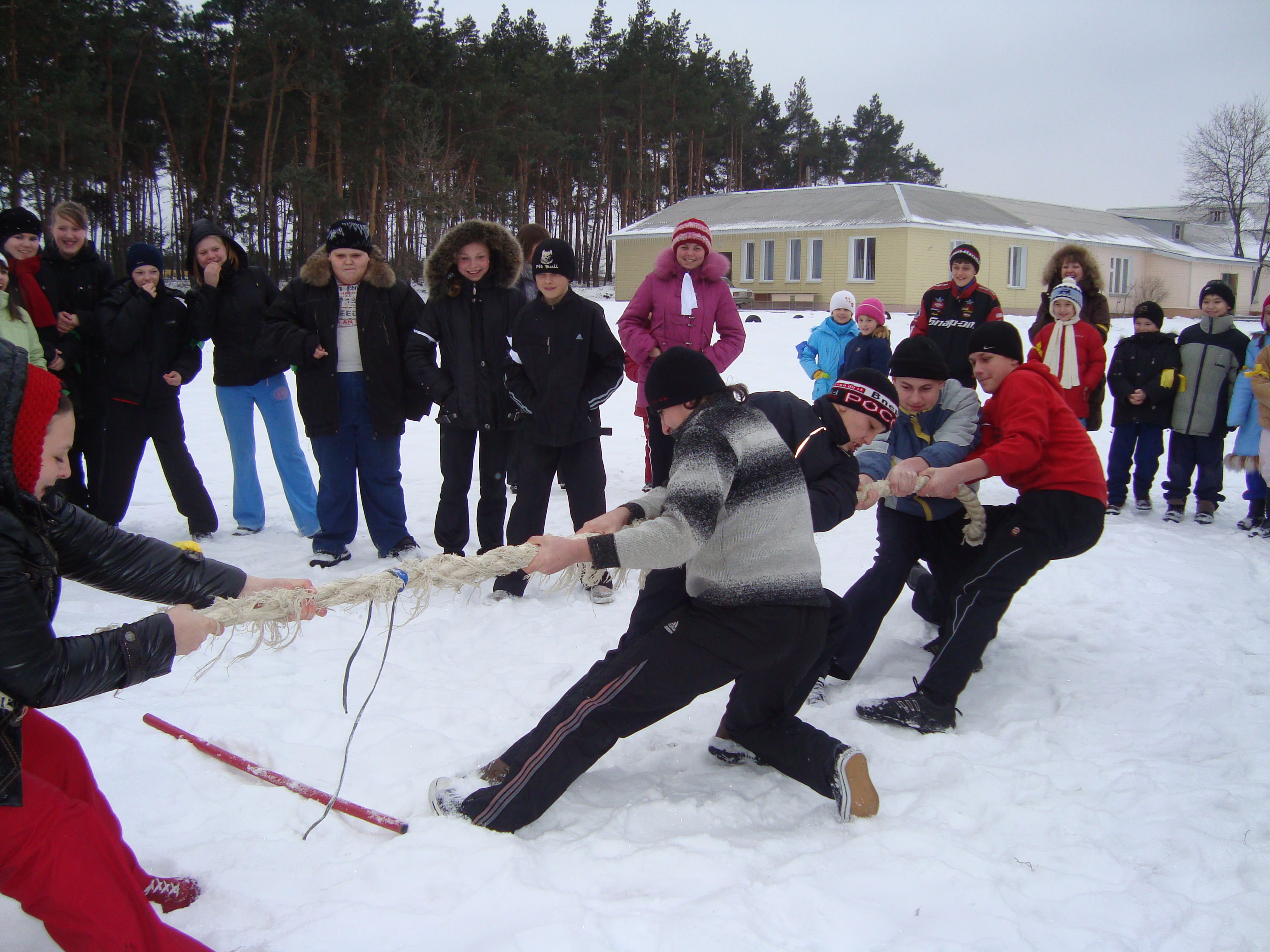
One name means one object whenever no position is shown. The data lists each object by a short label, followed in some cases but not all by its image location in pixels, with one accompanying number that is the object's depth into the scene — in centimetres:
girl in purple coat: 539
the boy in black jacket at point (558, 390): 450
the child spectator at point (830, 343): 682
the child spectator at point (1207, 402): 637
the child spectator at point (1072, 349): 594
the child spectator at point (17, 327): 467
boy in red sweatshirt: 329
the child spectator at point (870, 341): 624
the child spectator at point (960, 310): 566
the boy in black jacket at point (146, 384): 528
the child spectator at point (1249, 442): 615
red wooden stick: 252
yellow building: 2609
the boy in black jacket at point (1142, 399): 652
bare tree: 3744
